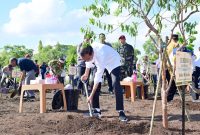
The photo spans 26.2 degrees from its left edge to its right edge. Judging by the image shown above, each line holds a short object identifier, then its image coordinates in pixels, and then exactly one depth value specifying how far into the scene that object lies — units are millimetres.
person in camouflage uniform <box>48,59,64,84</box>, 16734
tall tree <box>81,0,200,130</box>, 6711
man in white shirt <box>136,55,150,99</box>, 18669
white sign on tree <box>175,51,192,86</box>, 5461
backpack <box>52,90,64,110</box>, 10375
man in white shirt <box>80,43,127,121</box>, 7908
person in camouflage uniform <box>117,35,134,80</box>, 14405
